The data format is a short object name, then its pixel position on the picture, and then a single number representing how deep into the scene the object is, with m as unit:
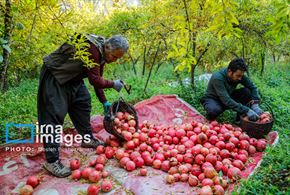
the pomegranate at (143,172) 3.09
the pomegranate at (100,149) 3.59
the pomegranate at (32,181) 2.89
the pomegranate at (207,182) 2.79
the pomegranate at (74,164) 3.22
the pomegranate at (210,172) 2.93
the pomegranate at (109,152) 3.48
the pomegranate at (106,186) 2.82
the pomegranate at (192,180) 2.90
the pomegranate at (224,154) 3.38
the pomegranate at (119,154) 3.36
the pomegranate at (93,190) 2.75
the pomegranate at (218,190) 2.66
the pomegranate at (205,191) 2.63
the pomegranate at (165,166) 3.21
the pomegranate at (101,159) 3.30
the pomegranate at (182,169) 3.09
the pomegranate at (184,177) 3.00
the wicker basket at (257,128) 3.93
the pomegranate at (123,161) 3.24
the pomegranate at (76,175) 3.05
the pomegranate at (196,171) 3.05
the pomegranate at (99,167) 3.18
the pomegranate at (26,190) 2.76
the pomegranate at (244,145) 3.61
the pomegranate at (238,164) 3.19
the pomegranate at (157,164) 3.25
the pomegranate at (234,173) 2.94
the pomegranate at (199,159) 3.21
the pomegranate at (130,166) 3.19
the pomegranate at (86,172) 3.04
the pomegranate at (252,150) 3.60
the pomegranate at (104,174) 3.08
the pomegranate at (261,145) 3.66
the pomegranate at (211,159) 3.18
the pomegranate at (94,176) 2.98
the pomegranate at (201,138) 3.67
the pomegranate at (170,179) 2.96
